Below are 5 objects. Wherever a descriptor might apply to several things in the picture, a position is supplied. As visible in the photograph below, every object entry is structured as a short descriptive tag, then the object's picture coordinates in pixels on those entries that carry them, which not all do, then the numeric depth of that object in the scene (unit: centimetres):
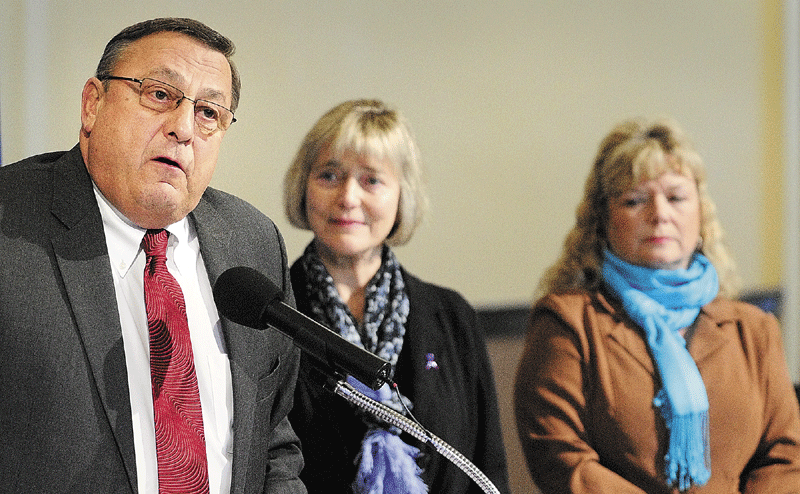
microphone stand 298
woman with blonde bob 335
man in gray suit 296
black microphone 290
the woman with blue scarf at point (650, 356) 353
